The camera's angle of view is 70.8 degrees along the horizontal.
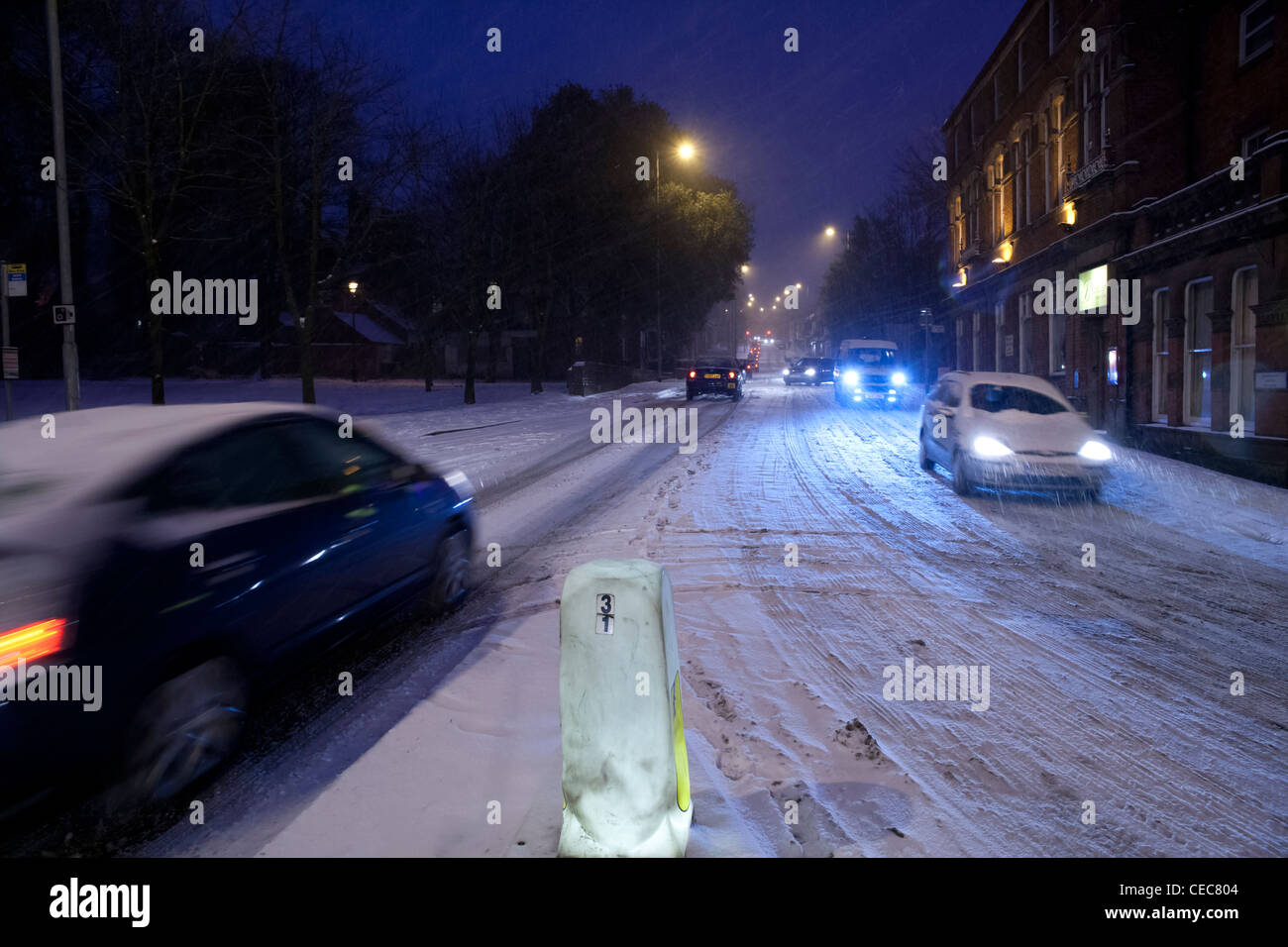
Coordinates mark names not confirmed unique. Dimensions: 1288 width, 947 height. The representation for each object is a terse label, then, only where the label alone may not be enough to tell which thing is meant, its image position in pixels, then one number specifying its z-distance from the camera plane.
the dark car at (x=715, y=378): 34.84
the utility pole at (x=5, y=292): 17.00
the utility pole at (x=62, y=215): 16.06
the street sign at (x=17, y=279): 16.83
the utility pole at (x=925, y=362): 49.78
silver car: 11.28
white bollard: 3.14
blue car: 3.44
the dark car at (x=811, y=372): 53.44
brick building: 14.79
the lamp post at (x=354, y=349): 59.62
